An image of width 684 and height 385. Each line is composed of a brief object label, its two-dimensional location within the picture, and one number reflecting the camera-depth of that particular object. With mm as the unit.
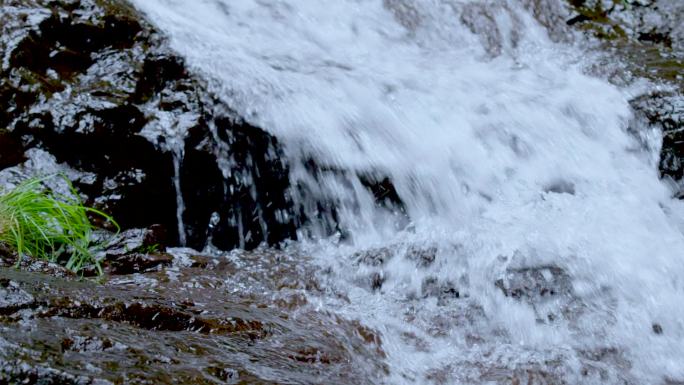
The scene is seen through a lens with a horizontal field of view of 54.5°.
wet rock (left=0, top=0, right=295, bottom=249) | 3785
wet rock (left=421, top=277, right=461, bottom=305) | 3426
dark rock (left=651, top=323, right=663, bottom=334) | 3295
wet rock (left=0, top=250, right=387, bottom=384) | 1816
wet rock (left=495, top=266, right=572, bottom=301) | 3467
